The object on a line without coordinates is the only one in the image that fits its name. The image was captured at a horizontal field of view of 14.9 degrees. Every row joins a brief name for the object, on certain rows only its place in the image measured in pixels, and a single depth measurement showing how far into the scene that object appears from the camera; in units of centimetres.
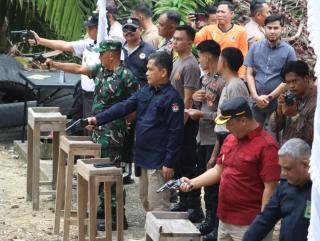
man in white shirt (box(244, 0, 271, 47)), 1379
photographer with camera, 961
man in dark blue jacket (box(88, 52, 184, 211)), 1092
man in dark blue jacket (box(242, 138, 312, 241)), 737
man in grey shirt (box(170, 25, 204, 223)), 1190
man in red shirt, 848
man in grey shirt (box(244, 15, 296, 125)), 1168
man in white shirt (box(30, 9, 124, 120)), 1368
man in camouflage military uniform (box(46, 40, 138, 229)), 1190
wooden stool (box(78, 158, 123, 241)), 1070
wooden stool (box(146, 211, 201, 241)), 807
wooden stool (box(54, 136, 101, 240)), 1180
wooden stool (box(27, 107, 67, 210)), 1325
